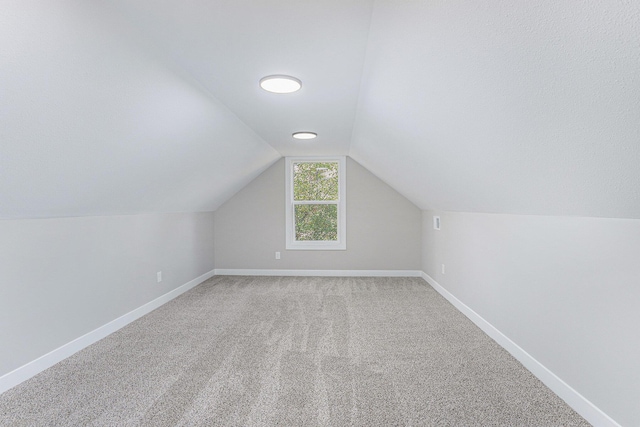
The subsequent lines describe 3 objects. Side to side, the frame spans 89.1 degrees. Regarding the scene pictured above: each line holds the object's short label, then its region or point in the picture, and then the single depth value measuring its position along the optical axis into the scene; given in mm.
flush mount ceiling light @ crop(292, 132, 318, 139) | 3564
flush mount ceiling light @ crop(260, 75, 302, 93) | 2062
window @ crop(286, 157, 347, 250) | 5324
